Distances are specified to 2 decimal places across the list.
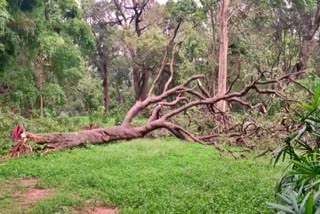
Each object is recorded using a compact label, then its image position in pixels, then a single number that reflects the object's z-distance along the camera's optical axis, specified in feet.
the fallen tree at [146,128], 36.55
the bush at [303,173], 9.84
